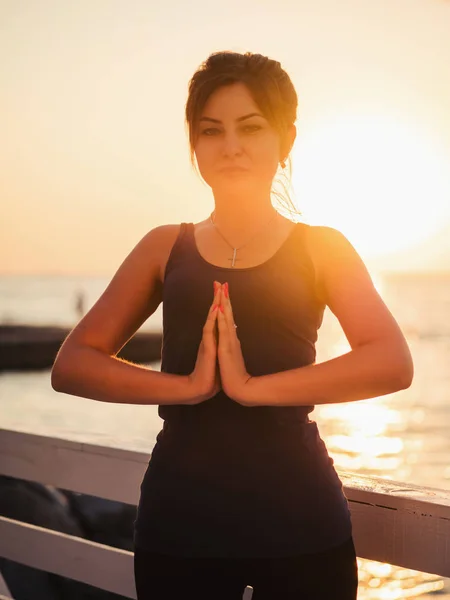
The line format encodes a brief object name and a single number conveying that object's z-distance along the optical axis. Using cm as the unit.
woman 164
